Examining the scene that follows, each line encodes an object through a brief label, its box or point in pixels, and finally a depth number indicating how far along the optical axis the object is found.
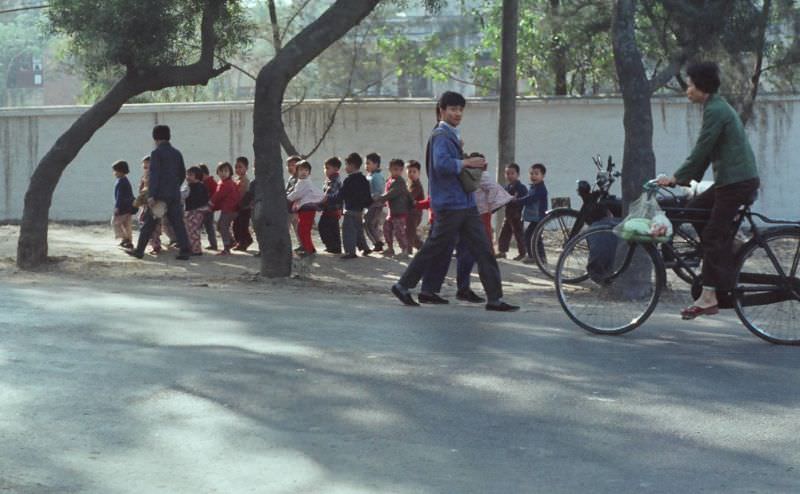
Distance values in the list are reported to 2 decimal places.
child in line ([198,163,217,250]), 19.72
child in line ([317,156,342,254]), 18.58
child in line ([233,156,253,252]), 19.55
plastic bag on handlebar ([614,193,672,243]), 9.43
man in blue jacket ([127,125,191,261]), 17.59
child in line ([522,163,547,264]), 17.92
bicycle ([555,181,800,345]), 9.33
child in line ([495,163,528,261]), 18.30
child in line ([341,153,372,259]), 18.22
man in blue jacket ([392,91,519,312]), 10.98
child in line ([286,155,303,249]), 18.95
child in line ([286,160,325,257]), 18.42
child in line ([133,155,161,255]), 18.83
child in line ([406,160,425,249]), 18.52
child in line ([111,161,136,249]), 19.70
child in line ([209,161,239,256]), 19.38
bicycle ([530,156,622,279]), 14.68
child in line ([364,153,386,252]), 18.92
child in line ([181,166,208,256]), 18.95
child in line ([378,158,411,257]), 18.16
